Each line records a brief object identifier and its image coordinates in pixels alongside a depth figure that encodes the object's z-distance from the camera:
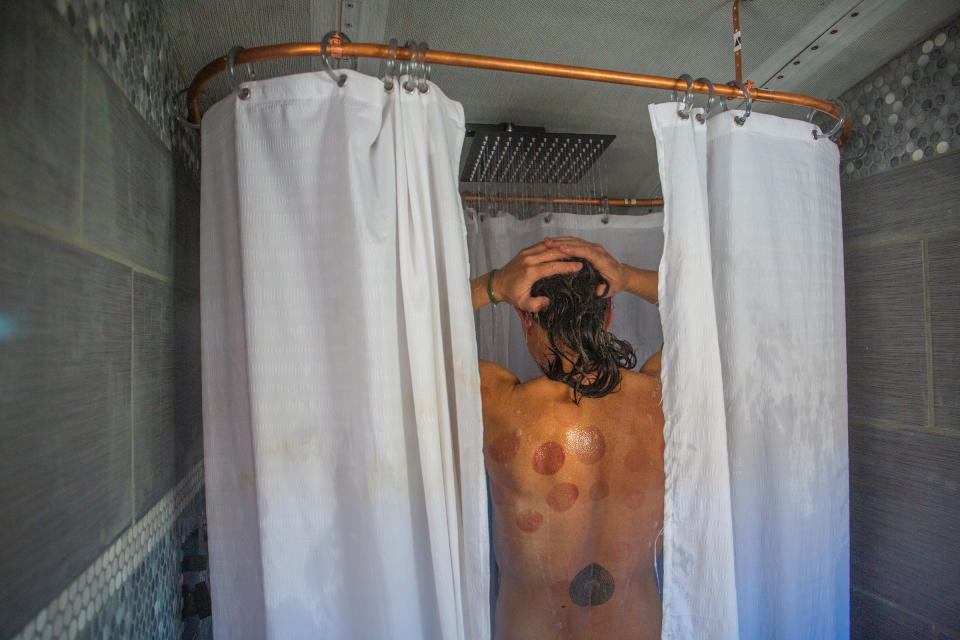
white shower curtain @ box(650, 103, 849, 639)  0.89
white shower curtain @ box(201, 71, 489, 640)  0.78
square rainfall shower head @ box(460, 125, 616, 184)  1.34
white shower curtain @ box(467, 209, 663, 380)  1.52
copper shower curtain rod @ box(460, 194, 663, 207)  1.53
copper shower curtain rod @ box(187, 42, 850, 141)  0.80
